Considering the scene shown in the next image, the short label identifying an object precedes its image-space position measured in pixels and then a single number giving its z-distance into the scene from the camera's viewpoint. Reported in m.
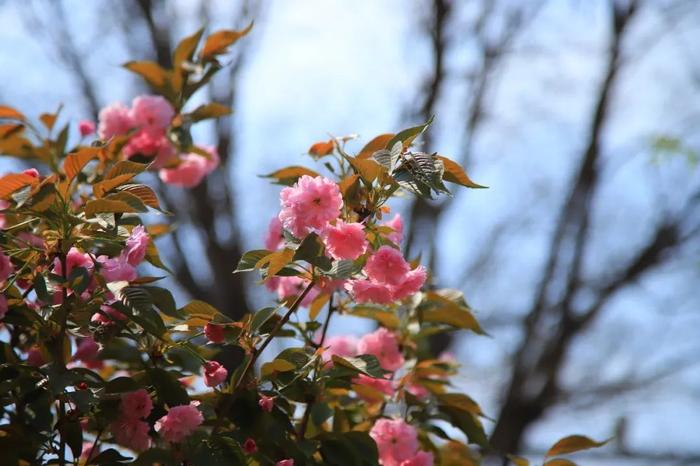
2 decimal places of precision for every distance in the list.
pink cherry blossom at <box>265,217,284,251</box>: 2.65
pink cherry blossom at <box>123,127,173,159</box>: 2.81
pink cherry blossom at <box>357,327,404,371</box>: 2.73
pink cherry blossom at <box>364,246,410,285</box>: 2.48
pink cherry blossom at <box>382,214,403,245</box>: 2.55
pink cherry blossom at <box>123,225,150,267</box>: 2.52
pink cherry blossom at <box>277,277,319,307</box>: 2.65
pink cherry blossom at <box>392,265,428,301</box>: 2.52
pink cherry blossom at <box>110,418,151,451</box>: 2.51
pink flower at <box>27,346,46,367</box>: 2.56
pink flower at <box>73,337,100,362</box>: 2.64
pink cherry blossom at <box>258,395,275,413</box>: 2.50
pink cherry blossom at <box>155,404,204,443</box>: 2.48
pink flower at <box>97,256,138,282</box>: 2.53
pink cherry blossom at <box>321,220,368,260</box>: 2.47
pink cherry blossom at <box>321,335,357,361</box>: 2.79
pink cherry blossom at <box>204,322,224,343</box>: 2.52
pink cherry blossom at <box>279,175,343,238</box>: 2.48
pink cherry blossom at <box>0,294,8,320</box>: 2.49
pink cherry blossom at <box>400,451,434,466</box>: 2.62
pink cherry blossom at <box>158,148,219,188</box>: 2.90
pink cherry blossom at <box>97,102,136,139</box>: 2.85
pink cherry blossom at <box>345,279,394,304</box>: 2.50
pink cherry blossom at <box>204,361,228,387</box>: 2.53
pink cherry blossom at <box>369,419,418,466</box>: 2.62
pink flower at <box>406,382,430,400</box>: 2.72
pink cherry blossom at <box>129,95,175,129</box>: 2.82
